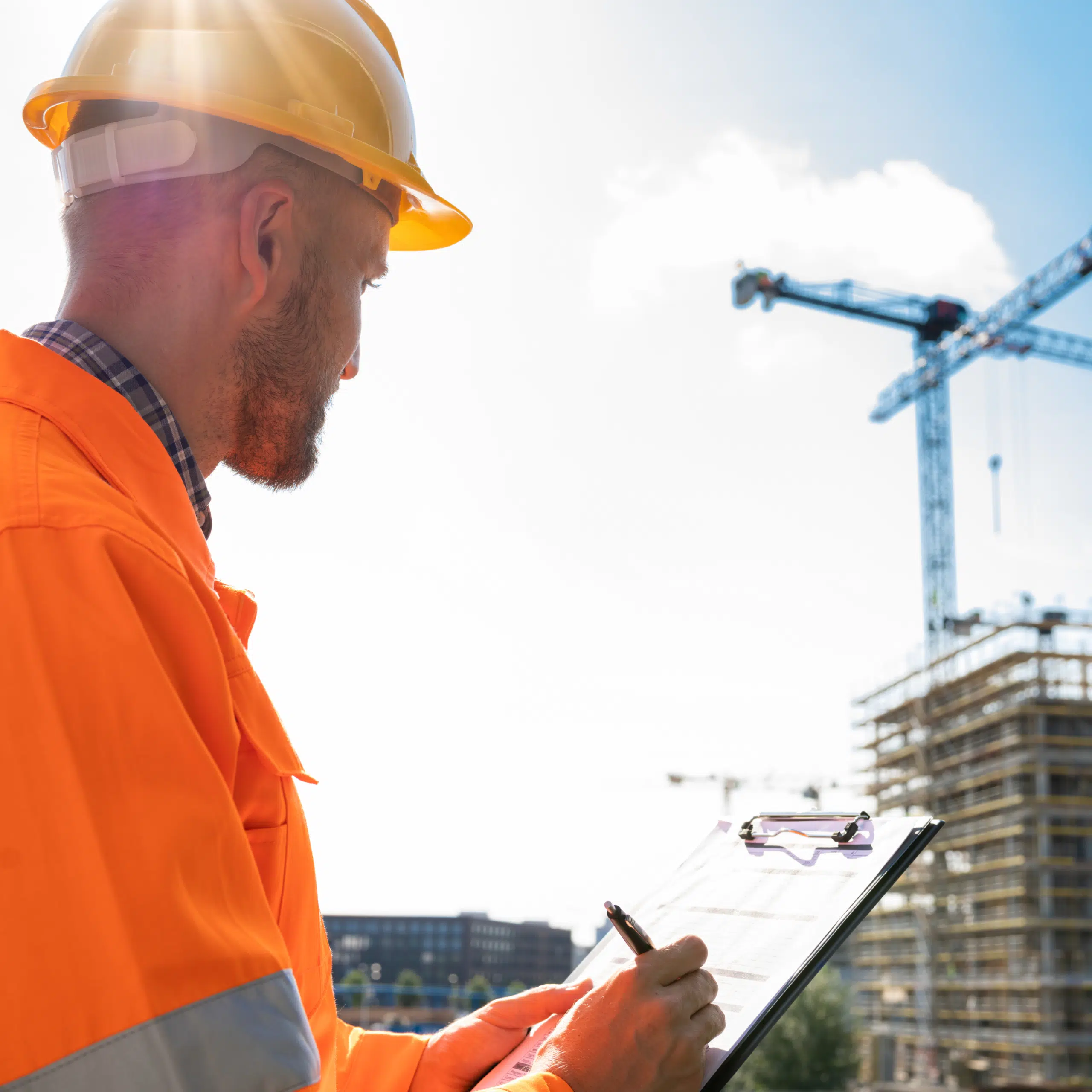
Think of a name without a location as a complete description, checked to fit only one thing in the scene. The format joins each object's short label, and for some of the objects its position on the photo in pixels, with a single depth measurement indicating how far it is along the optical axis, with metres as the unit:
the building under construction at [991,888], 43.06
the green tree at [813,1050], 42.88
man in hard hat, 0.78
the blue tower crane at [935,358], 53.38
